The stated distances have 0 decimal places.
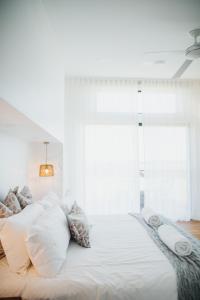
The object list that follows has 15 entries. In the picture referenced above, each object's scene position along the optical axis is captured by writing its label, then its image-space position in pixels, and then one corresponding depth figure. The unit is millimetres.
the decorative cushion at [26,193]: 2382
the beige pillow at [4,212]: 1602
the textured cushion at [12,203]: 1827
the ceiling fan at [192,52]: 2221
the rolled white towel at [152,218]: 2379
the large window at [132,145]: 3998
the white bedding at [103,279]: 1279
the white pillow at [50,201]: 2266
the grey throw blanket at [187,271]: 1315
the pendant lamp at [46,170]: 3234
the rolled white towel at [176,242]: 1622
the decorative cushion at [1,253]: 1512
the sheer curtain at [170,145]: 4082
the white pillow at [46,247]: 1391
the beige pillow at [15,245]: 1420
